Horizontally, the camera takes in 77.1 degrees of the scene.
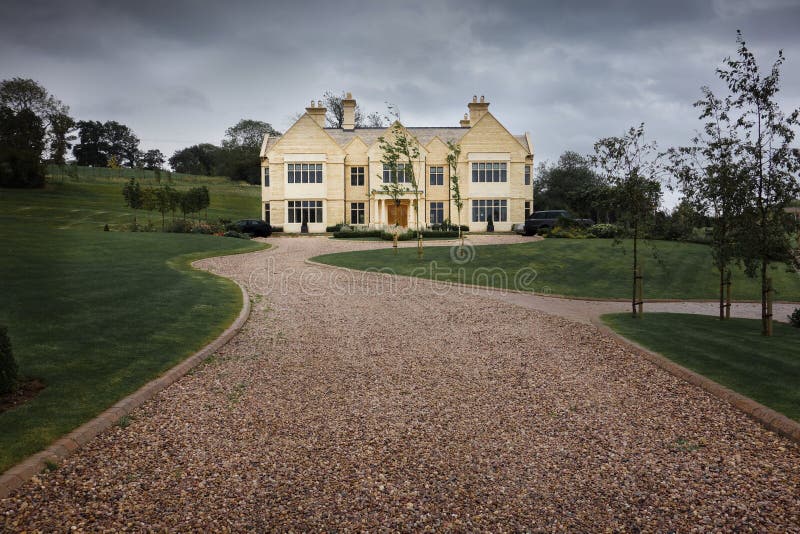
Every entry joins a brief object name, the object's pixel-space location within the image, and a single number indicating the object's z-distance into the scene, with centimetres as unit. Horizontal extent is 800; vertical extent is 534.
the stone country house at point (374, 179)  4950
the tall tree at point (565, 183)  6097
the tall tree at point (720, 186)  1105
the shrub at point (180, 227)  3978
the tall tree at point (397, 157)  2755
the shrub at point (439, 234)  4081
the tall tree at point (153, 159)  12194
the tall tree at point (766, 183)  1070
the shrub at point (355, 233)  3991
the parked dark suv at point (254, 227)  4269
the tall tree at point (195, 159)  11742
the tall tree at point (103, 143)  9812
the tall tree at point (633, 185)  1327
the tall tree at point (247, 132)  10212
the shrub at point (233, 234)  3909
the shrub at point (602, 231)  3428
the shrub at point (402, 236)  3819
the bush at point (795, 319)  1270
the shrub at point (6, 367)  620
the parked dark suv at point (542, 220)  4000
